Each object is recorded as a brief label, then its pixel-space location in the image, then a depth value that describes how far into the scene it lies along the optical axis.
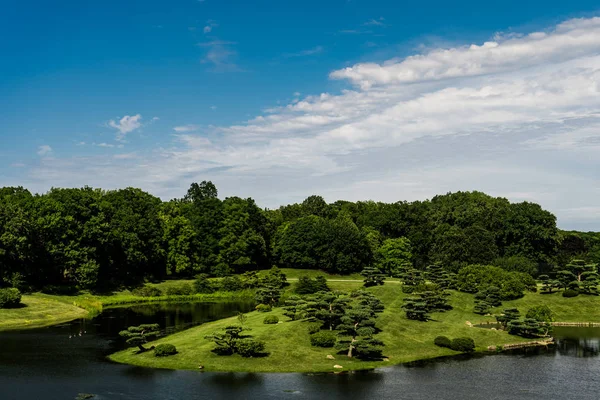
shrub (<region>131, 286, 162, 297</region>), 109.69
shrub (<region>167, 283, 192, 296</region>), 111.51
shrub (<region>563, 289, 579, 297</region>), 90.94
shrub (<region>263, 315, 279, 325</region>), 67.12
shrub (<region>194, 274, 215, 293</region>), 113.94
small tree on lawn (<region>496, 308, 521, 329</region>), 69.88
